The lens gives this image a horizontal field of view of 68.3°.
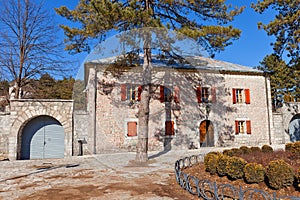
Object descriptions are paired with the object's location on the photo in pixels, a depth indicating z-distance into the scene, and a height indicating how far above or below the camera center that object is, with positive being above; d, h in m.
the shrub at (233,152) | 6.44 -1.00
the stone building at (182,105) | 10.54 +0.78
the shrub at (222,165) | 4.79 -1.03
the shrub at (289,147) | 6.92 -0.96
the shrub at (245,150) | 6.79 -0.99
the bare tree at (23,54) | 11.80 +3.66
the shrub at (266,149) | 7.02 -1.01
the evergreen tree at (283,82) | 17.58 +2.80
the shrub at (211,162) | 5.09 -1.03
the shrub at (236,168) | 4.49 -1.03
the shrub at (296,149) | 6.31 -0.95
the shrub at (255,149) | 7.15 -1.02
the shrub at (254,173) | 4.11 -1.04
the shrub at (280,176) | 3.76 -1.00
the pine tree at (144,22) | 7.13 +3.31
